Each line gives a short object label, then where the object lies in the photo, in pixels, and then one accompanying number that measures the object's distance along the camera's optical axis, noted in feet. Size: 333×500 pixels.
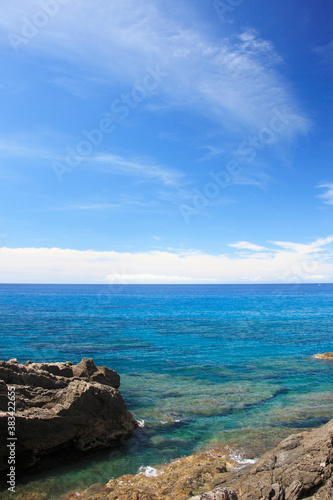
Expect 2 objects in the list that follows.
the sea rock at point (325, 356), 120.23
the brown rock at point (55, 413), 46.11
